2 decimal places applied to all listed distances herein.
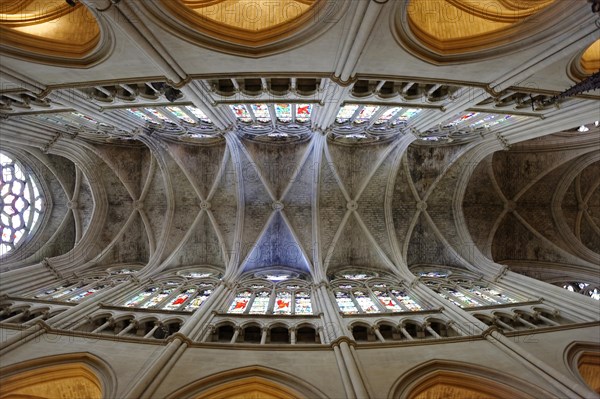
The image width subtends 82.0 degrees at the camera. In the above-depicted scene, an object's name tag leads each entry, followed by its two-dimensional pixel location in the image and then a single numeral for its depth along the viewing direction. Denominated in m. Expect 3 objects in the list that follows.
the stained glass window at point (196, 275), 15.57
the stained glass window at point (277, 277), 15.47
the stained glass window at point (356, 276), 15.44
